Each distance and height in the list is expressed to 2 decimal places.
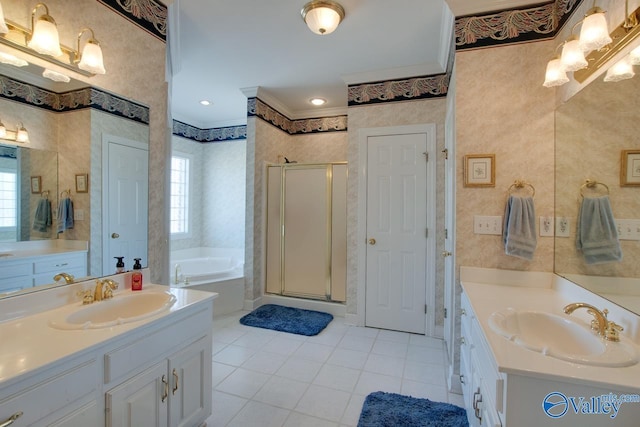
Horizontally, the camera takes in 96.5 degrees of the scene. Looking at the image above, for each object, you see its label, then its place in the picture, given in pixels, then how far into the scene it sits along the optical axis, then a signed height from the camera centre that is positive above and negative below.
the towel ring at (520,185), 1.82 +0.18
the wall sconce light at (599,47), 1.16 +0.74
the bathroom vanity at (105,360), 0.87 -0.55
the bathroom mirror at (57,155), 1.31 +0.28
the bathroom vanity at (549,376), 0.79 -0.50
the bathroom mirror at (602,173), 1.17 +0.20
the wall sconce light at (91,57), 1.46 +0.80
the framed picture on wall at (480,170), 1.89 +0.29
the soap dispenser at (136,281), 1.67 -0.41
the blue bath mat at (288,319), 2.98 -1.20
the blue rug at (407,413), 1.68 -1.23
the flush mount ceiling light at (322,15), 1.94 +1.37
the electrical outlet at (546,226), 1.79 -0.08
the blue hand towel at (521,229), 1.75 -0.10
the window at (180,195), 4.50 +0.27
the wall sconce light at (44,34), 1.30 +0.81
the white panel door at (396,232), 2.90 -0.21
